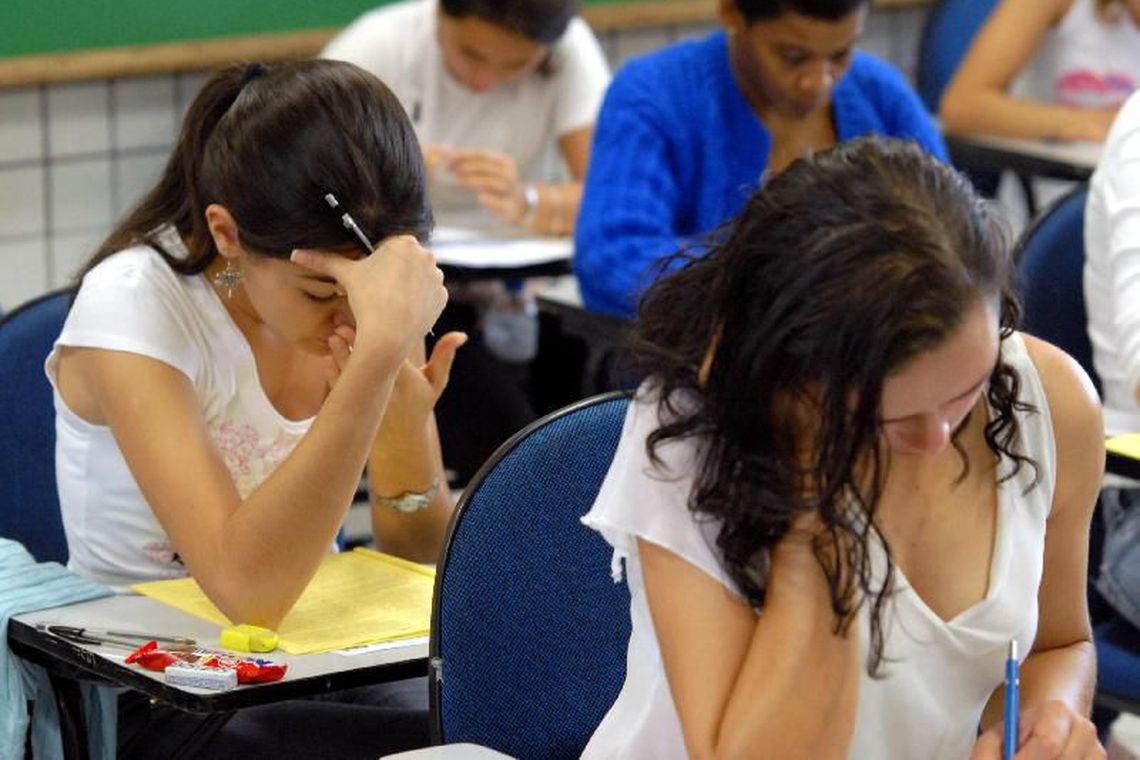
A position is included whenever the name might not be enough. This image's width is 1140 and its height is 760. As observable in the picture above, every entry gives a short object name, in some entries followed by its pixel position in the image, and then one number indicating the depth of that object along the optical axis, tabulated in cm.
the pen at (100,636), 301
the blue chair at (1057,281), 429
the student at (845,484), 230
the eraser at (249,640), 300
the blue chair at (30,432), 379
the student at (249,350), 321
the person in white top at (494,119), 603
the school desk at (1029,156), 645
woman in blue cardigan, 511
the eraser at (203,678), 280
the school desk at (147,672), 281
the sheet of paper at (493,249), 561
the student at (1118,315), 386
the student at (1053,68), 689
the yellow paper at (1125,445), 353
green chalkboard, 644
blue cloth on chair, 312
